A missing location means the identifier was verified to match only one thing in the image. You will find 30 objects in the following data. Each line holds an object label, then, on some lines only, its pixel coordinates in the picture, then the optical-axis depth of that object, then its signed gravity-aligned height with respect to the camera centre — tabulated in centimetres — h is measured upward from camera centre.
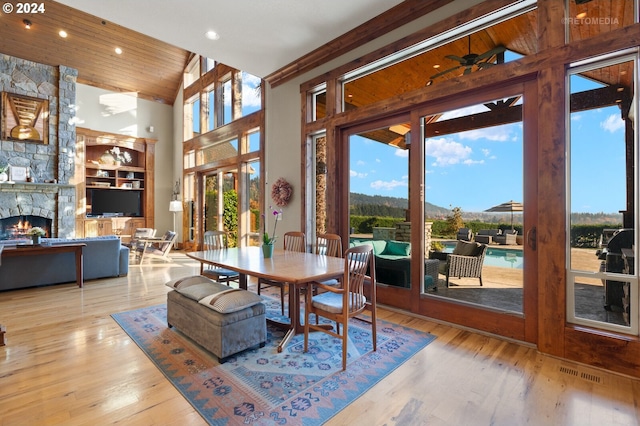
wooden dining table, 241 -45
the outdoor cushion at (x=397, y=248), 360 -40
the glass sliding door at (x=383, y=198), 365 +22
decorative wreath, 499 +37
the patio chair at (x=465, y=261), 310 -48
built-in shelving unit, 806 +110
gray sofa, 441 -77
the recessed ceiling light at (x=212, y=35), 400 +234
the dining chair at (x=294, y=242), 390 -35
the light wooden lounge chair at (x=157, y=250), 692 -80
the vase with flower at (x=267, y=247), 322 -33
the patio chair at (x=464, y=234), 317 -20
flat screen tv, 846 +35
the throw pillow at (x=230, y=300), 245 -70
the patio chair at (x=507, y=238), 287 -22
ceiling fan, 290 +150
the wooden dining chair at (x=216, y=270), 365 -68
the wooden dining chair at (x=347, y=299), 234 -70
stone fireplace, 683 +18
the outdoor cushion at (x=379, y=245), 392 -39
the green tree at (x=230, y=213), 769 +4
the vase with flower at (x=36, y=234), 445 -28
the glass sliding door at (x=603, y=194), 230 +16
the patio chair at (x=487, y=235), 300 -20
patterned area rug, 184 -114
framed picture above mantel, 682 +217
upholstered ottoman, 242 -85
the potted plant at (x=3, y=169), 649 +97
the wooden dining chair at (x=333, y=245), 362 -36
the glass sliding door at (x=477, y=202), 286 +13
